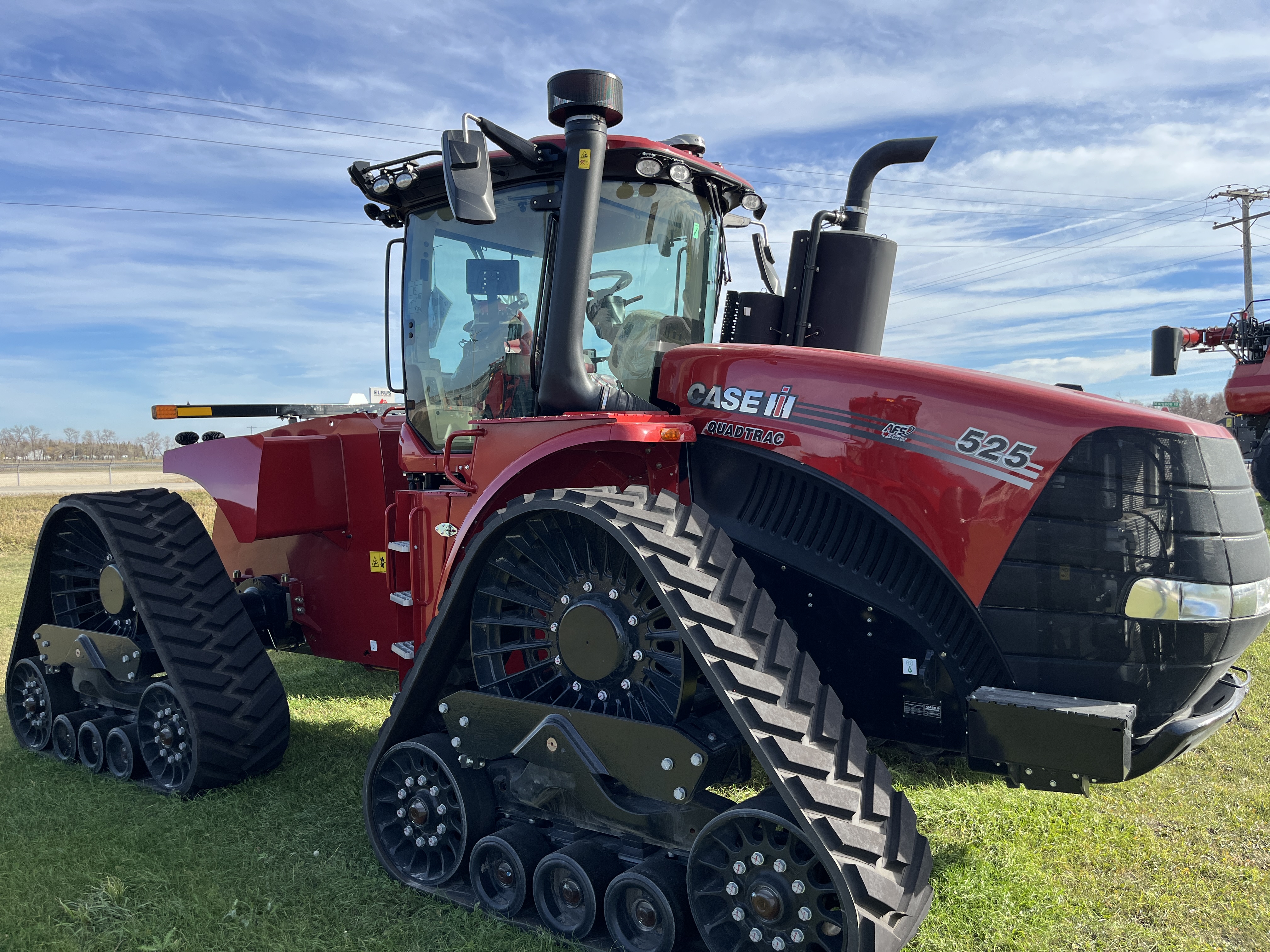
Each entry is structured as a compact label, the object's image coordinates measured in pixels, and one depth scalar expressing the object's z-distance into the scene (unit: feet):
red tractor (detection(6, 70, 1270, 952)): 8.65
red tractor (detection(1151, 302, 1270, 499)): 44.06
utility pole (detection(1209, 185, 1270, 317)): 118.52
